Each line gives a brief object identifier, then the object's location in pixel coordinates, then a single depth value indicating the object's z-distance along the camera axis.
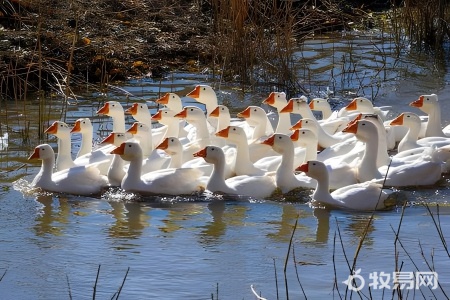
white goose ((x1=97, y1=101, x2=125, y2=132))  21.25
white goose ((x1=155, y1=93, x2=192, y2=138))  22.20
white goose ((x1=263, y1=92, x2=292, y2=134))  22.03
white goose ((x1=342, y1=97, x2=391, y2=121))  21.84
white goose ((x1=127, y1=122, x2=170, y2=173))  19.27
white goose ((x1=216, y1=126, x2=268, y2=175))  18.52
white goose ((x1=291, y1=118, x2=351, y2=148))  19.83
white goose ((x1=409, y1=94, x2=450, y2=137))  20.53
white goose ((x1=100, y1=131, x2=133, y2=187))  18.25
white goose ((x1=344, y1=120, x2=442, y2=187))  17.50
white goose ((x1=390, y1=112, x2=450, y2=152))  19.39
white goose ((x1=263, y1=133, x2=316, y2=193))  17.41
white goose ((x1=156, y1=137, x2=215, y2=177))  18.56
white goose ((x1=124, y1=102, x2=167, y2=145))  21.69
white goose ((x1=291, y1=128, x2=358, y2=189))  17.75
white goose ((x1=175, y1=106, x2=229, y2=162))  20.03
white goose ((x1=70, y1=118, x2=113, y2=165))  19.27
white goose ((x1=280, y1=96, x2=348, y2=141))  21.19
